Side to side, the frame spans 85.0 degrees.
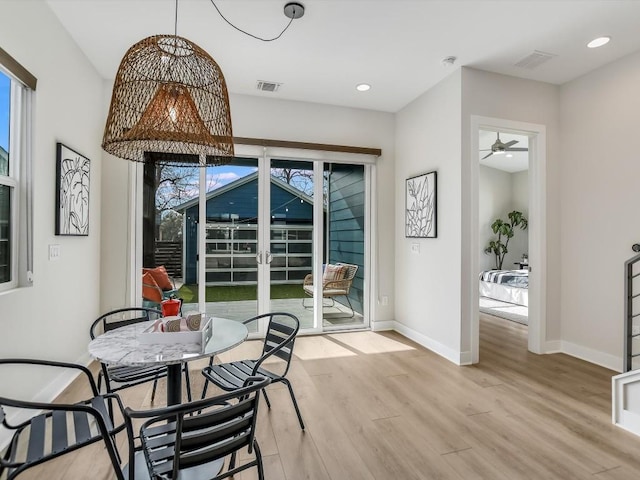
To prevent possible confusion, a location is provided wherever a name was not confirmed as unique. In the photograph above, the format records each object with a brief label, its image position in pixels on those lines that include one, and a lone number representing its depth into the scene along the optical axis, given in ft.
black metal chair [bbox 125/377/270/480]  3.78
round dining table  5.09
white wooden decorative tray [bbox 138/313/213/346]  5.81
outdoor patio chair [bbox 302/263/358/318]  14.94
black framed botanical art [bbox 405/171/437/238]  12.53
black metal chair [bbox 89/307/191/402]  6.77
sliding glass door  13.29
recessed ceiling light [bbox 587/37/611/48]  9.66
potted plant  26.32
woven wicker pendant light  5.46
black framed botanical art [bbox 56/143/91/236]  8.94
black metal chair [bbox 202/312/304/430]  6.65
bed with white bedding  19.12
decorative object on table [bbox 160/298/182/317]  7.13
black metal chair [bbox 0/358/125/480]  4.25
